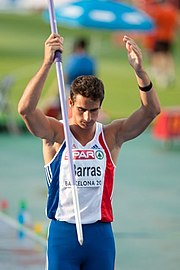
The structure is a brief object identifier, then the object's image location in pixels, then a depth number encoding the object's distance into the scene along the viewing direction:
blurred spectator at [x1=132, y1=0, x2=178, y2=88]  32.12
